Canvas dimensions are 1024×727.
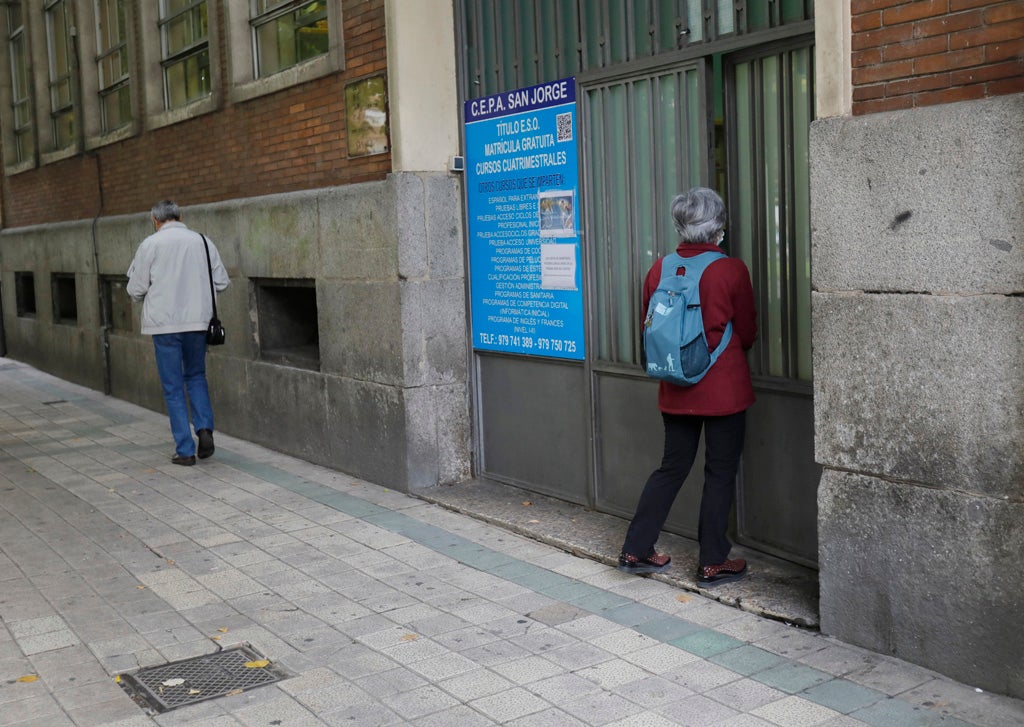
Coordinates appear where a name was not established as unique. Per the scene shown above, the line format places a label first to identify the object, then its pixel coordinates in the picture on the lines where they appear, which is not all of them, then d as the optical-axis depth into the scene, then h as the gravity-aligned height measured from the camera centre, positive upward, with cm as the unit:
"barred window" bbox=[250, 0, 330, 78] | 849 +175
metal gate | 536 +21
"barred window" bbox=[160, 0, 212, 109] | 1039 +200
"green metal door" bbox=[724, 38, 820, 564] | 528 -11
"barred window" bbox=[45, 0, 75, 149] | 1438 +255
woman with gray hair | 503 -70
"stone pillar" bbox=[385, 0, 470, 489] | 738 +13
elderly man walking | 871 -21
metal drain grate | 430 -155
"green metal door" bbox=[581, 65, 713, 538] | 591 +10
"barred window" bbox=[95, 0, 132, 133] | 1245 +224
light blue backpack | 493 -35
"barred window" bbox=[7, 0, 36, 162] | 1630 +269
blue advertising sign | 666 +20
